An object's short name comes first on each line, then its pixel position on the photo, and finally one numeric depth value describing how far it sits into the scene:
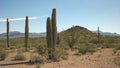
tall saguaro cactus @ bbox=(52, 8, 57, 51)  9.27
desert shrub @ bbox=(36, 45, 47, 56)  9.69
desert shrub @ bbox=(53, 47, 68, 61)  8.97
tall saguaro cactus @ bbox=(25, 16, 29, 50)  12.53
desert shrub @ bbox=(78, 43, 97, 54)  11.34
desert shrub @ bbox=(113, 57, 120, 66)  7.60
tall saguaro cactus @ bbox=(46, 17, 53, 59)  9.03
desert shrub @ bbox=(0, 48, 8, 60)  9.71
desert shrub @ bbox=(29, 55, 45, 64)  8.56
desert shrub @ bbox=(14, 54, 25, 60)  9.58
